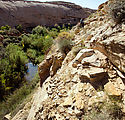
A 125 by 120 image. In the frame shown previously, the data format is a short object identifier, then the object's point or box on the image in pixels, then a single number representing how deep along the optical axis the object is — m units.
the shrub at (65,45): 3.96
